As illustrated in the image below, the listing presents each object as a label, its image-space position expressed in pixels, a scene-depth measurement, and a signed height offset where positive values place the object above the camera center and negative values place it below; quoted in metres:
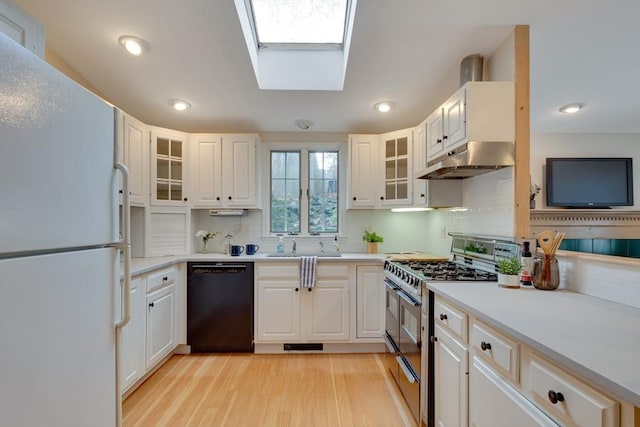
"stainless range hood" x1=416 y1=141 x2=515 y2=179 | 1.76 +0.37
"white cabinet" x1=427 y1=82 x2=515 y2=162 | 1.77 +0.65
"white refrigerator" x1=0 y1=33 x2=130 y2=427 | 0.74 -0.11
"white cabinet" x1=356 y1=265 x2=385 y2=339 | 2.79 -0.87
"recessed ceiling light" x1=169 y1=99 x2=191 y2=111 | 2.78 +1.10
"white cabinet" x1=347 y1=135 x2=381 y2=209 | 3.13 +0.49
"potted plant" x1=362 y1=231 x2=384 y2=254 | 3.27 -0.31
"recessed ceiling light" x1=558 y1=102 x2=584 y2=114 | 2.69 +1.04
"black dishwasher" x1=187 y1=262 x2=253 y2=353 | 2.76 -0.95
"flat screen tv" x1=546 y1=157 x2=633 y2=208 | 3.09 +0.36
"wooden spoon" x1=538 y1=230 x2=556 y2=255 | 1.53 -0.15
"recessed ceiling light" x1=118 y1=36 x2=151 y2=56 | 2.04 +1.26
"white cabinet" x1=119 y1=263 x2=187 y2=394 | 2.04 -0.90
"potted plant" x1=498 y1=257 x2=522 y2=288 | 1.58 -0.33
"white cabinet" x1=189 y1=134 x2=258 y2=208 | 3.11 +0.47
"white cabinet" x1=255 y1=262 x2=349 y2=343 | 2.78 -0.89
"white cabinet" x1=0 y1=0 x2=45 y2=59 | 1.10 +0.78
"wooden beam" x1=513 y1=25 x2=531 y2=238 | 1.76 +0.51
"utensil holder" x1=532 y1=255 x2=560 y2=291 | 1.51 -0.32
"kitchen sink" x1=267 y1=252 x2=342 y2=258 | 2.98 -0.44
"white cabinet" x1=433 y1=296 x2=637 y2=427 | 0.73 -0.59
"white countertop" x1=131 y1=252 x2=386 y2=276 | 2.62 -0.44
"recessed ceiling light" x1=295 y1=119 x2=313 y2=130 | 3.18 +1.04
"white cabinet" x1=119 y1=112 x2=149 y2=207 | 2.57 +0.55
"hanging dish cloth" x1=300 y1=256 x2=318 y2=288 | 2.75 -0.57
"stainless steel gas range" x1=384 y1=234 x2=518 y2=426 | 1.71 -0.61
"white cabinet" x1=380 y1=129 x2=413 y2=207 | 2.93 +0.50
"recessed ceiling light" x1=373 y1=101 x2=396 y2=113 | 2.80 +1.10
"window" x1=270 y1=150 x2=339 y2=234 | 3.48 +0.28
